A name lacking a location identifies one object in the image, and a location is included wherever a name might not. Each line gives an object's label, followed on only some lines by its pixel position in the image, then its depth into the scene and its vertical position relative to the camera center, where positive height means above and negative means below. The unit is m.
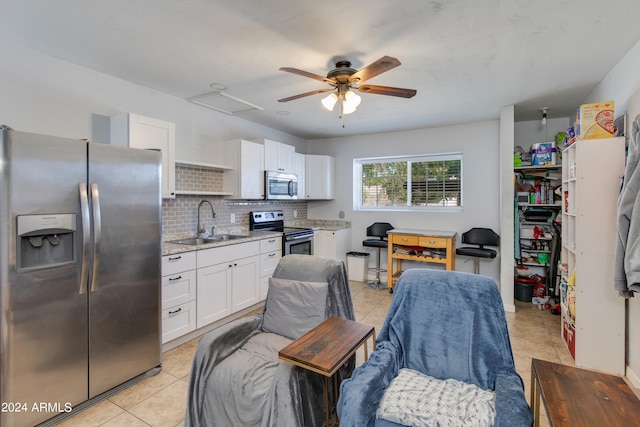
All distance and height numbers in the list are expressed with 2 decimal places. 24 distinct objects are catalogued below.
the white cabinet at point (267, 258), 3.74 -0.60
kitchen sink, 3.35 -0.33
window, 4.72 +0.46
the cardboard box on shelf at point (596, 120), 2.44 +0.73
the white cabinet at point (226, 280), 3.00 -0.74
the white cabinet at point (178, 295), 2.68 -0.76
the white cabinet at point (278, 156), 4.23 +0.79
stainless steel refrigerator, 1.71 -0.38
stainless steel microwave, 4.21 +0.36
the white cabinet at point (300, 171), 4.87 +0.64
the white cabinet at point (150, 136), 2.69 +0.68
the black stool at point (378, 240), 4.72 -0.47
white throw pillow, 1.26 -0.85
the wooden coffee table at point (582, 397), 1.05 -0.70
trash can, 5.04 -0.91
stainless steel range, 4.11 -0.29
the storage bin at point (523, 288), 4.03 -1.02
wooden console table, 4.19 -0.47
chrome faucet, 3.59 -0.18
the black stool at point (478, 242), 3.99 -0.44
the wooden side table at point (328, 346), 1.36 -0.66
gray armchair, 1.49 -0.83
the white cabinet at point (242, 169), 3.85 +0.53
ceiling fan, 2.15 +0.96
